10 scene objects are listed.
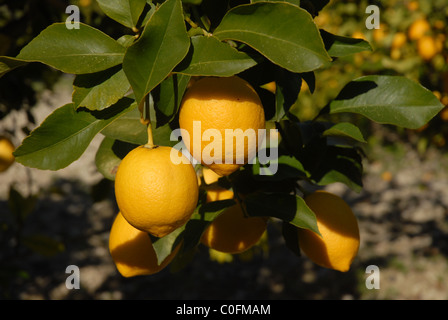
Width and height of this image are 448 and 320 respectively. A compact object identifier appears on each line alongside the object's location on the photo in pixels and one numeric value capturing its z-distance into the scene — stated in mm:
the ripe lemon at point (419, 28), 2170
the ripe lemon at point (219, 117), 580
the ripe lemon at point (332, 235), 817
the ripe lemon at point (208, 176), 880
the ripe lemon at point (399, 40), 2342
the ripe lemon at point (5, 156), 1458
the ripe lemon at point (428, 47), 2127
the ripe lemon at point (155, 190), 579
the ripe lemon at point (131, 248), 783
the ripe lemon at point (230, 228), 800
